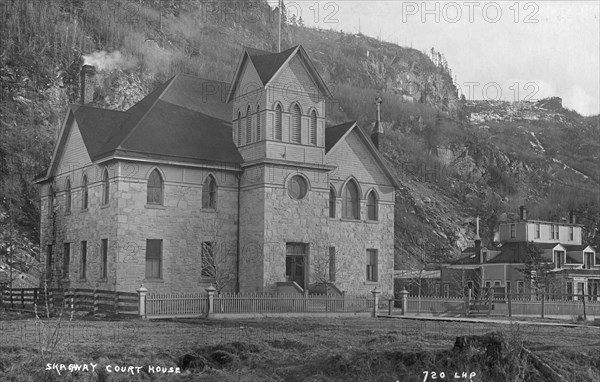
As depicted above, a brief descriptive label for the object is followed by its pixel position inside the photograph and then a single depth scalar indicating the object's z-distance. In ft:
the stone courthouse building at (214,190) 130.21
